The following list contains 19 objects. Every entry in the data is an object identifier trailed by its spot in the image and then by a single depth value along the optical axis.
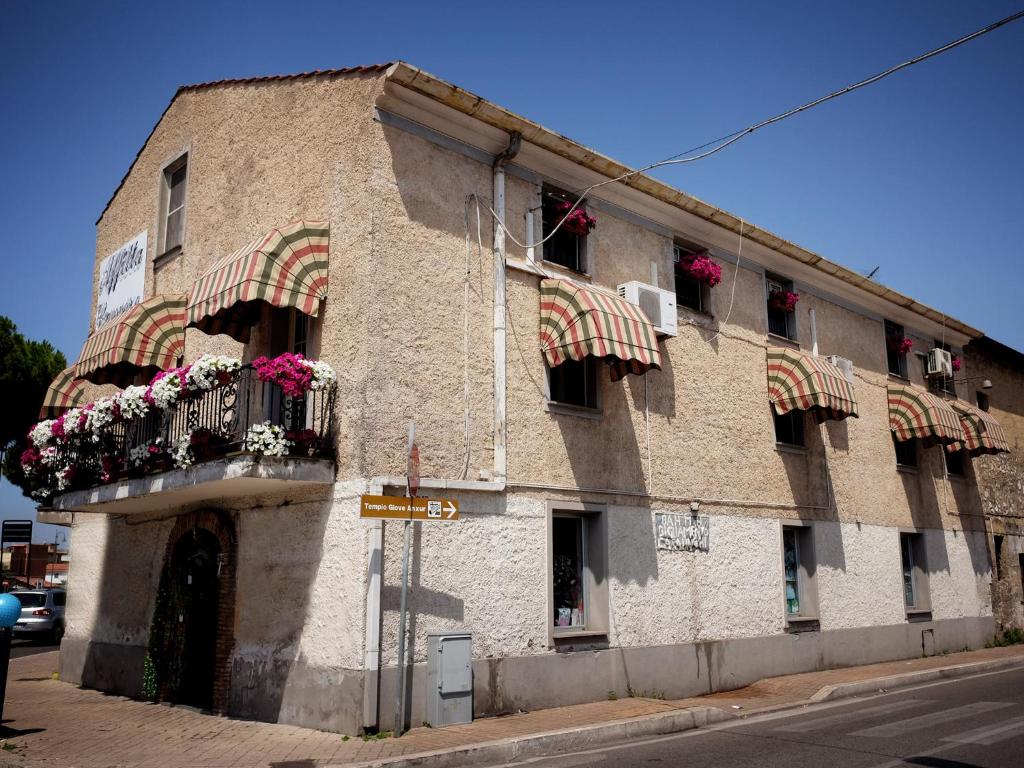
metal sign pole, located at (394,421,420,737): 9.57
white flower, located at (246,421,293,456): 9.98
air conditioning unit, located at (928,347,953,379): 20.53
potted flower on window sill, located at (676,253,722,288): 14.82
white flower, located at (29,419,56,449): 13.48
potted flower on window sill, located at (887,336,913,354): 19.81
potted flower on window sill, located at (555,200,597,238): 13.02
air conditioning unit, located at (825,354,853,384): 17.50
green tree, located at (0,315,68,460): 28.25
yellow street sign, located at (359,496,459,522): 9.32
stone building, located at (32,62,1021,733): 10.60
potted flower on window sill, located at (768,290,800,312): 16.75
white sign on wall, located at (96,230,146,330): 15.67
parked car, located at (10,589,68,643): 27.19
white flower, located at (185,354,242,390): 10.52
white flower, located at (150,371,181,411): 10.97
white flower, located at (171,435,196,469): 10.70
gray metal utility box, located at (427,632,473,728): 10.02
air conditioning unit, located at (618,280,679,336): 13.29
